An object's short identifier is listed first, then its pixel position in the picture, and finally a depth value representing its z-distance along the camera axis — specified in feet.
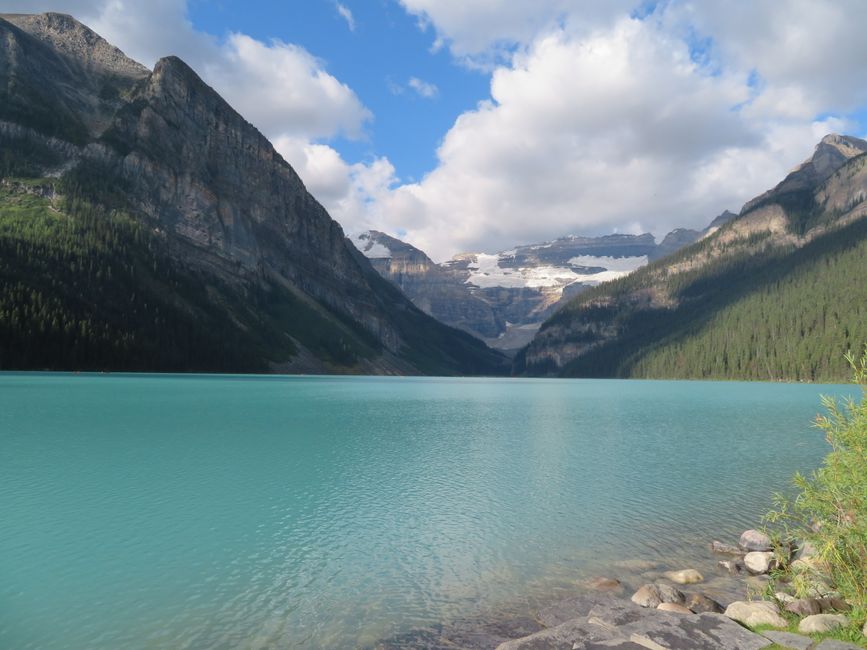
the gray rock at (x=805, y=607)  51.08
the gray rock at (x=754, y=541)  77.59
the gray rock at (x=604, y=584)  65.46
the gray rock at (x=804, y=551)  68.03
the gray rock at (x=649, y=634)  44.93
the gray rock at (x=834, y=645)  40.78
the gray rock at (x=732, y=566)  71.46
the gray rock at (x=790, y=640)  43.24
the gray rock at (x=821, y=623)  45.27
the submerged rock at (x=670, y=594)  59.06
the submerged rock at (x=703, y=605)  57.67
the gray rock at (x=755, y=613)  49.85
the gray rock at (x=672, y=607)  55.47
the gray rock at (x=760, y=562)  70.95
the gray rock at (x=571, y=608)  56.70
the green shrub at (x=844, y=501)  48.44
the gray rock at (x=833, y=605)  51.11
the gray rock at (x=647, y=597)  58.75
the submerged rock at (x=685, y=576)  67.21
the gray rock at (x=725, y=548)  78.23
